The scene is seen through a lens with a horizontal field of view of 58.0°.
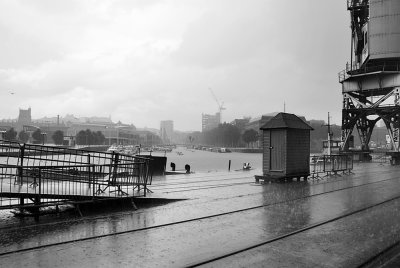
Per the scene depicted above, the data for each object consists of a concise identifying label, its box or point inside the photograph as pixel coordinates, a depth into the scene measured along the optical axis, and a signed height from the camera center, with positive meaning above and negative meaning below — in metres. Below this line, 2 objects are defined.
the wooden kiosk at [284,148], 19.23 -0.19
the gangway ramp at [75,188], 9.31 -1.31
